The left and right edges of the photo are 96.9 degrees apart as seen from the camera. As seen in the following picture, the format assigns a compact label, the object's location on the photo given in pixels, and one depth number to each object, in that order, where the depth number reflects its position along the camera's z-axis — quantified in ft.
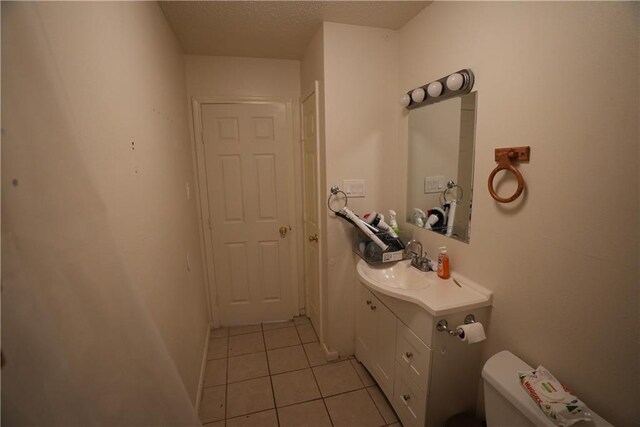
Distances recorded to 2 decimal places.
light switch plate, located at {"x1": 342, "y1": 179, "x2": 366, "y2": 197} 6.45
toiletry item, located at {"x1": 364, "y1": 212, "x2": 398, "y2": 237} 6.05
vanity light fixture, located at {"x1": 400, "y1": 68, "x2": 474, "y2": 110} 4.51
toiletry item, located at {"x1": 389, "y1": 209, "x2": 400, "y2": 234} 6.40
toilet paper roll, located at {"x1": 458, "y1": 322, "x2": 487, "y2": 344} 3.97
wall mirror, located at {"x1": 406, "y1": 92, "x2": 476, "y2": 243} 4.79
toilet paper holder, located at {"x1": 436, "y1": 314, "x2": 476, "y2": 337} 4.04
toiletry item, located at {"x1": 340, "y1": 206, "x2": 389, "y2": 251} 5.79
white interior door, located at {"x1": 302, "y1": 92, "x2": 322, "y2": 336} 7.09
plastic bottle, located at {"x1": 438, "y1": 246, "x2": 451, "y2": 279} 5.15
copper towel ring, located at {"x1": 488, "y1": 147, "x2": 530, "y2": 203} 3.75
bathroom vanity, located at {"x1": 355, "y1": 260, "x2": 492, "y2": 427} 4.32
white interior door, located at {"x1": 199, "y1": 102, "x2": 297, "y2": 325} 7.93
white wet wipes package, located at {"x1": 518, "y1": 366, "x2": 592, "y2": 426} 2.91
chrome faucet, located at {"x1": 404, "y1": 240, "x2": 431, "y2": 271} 5.59
